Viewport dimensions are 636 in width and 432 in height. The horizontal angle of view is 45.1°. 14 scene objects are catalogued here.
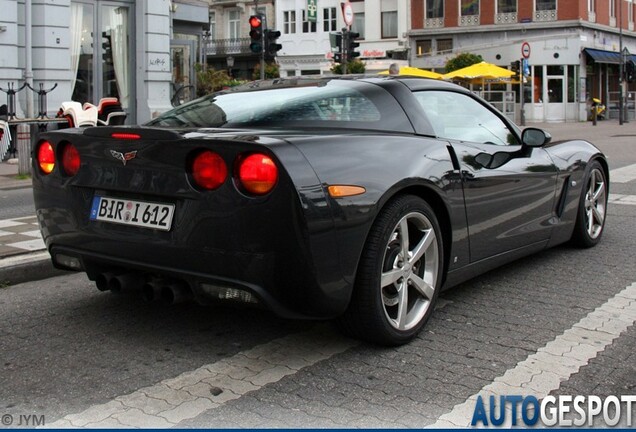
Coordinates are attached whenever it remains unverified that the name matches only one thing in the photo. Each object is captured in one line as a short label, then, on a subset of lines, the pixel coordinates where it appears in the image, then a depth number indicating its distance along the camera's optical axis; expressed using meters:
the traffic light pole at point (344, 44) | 20.71
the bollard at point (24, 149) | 12.55
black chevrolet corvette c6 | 3.30
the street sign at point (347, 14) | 24.42
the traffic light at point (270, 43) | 18.13
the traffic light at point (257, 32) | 17.92
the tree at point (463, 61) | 42.66
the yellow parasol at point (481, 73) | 34.19
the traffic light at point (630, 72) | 39.33
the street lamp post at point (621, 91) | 38.81
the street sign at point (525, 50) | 31.24
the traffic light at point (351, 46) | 20.83
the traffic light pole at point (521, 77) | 33.38
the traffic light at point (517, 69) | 36.34
